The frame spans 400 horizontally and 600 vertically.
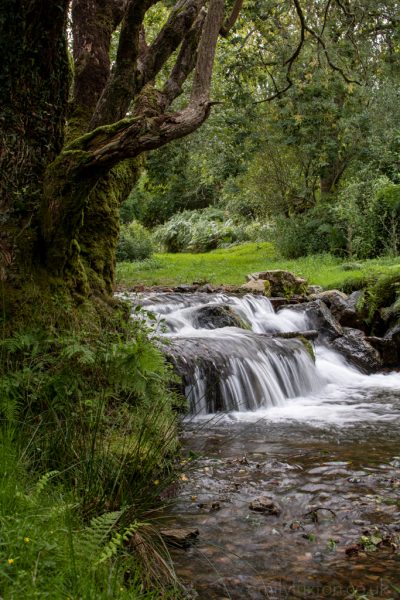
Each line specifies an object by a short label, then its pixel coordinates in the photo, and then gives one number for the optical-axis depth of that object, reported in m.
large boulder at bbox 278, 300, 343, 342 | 12.19
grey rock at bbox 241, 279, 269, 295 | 14.24
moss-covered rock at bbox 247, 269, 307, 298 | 14.70
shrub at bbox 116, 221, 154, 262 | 24.50
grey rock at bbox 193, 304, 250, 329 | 10.84
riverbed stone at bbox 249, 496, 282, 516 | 4.17
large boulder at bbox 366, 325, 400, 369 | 11.42
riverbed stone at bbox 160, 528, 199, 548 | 3.61
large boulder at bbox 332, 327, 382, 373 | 11.18
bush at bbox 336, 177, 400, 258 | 17.59
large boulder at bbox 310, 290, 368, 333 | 12.85
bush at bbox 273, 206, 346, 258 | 20.27
